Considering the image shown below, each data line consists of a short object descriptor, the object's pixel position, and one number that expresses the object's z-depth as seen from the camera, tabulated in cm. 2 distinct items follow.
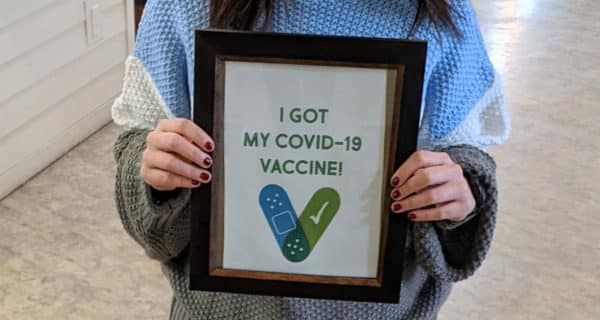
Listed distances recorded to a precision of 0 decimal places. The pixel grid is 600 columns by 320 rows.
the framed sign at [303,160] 69
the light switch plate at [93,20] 224
